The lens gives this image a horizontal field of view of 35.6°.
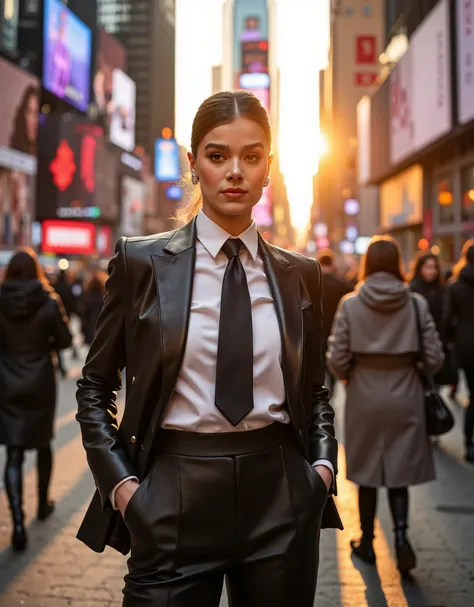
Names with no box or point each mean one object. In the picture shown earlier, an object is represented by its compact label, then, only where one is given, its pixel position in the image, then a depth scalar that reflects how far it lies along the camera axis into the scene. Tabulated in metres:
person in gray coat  4.96
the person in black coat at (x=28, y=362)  5.66
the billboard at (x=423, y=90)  21.28
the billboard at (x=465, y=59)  18.84
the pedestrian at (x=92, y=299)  14.80
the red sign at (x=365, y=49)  73.38
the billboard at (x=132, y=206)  97.68
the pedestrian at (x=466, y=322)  7.80
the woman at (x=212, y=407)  2.11
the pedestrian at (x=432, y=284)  8.58
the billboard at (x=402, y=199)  28.61
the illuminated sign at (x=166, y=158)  85.50
